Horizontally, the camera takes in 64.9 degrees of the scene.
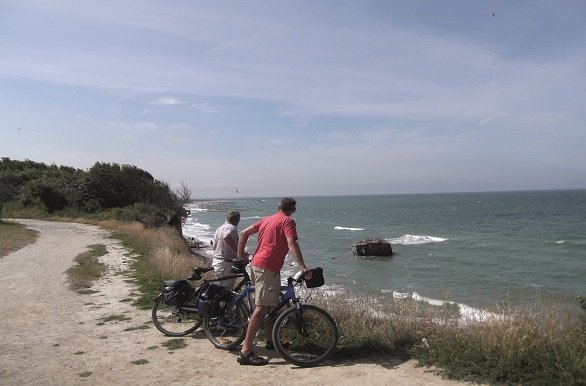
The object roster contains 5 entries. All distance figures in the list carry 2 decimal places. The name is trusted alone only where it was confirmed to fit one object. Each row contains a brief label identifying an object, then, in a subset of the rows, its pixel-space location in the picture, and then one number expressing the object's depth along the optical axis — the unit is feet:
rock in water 103.50
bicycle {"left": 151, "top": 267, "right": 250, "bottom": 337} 22.81
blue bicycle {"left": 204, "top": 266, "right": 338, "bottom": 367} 18.29
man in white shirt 23.22
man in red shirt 18.11
